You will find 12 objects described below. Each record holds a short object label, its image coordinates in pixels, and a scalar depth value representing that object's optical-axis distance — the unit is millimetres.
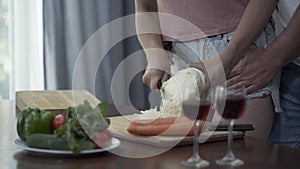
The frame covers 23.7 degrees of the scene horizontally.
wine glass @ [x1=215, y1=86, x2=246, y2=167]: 1829
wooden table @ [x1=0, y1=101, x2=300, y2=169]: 1856
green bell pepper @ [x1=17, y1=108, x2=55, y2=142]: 1965
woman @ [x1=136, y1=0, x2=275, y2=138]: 2619
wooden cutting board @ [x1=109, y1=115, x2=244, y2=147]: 2082
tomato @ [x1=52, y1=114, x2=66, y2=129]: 1945
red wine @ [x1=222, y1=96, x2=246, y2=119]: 1827
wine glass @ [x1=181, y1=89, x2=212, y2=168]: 1840
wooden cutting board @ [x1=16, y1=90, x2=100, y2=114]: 2686
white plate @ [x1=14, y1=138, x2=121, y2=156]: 1897
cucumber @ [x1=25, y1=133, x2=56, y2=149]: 1919
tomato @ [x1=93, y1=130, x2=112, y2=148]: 1920
